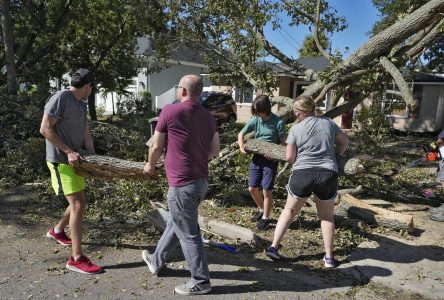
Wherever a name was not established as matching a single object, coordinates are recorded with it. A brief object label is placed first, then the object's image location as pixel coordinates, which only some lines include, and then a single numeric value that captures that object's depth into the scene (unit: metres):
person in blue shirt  5.08
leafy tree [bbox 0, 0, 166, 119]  12.52
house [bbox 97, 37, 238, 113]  24.44
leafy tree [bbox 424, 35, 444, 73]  21.75
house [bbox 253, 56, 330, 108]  22.58
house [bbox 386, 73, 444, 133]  18.85
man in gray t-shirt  3.71
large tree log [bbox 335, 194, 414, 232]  5.23
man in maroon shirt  3.27
